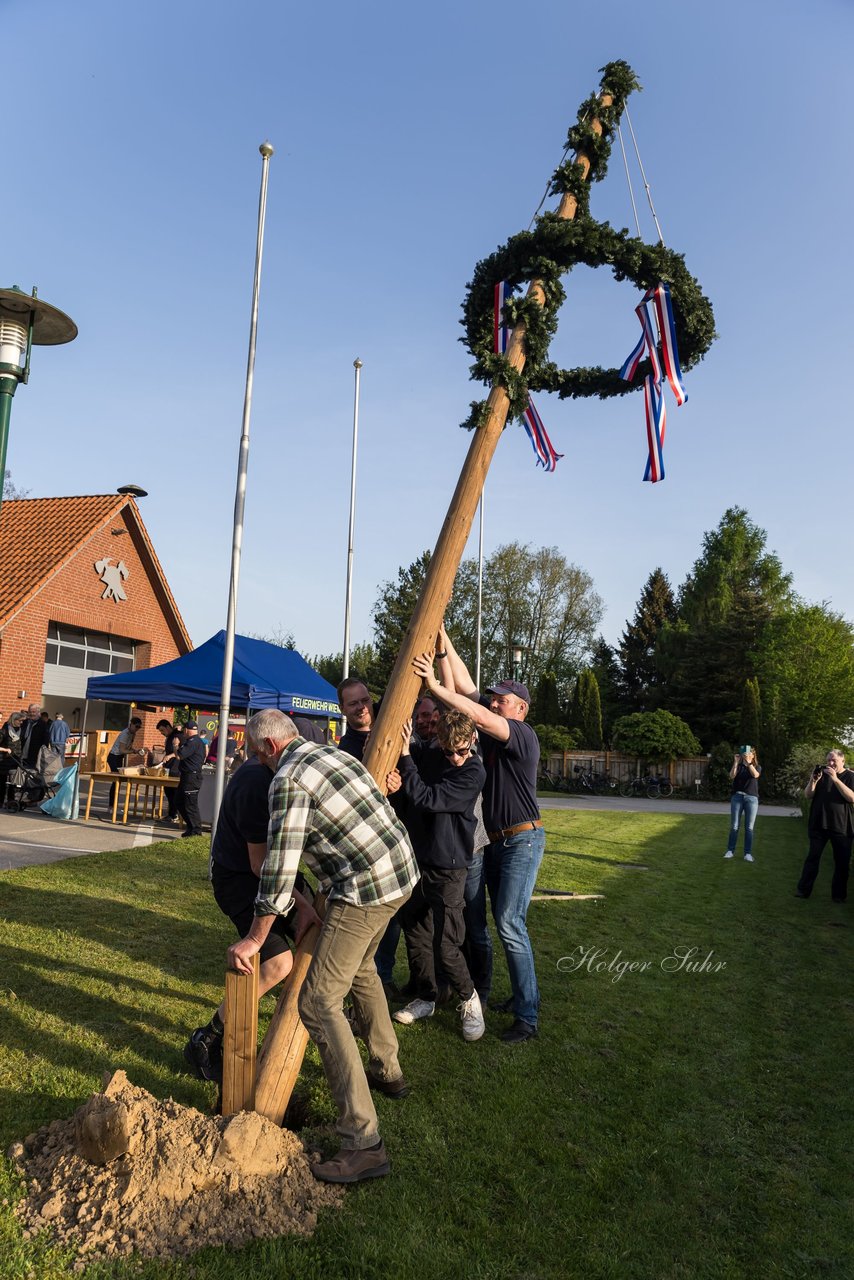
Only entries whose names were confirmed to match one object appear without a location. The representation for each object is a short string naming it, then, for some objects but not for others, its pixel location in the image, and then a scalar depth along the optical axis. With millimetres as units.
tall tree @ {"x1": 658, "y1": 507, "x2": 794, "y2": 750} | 45553
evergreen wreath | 4781
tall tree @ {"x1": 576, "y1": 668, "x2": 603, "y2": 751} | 43312
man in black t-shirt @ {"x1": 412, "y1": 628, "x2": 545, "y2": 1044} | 4785
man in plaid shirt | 3195
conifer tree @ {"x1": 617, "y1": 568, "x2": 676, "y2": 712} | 54406
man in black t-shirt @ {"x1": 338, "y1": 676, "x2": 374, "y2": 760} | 5355
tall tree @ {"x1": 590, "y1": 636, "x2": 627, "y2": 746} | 53688
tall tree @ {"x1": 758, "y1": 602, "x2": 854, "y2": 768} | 39656
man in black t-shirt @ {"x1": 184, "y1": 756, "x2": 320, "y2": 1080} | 3961
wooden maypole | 4160
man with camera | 9805
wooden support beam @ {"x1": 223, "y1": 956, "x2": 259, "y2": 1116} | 3316
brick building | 20109
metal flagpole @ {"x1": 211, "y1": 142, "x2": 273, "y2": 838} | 10992
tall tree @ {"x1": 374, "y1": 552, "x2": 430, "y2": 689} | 41500
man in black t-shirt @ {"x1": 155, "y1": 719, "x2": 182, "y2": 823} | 13984
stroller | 13656
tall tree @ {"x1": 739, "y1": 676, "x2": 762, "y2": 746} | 37938
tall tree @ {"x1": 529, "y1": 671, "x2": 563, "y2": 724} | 44656
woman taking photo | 13297
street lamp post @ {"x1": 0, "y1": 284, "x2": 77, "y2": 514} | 5496
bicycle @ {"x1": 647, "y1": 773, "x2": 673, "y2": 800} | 36406
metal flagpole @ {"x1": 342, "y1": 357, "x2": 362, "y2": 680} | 20172
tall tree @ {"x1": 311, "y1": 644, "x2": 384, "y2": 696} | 43250
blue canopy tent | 13188
